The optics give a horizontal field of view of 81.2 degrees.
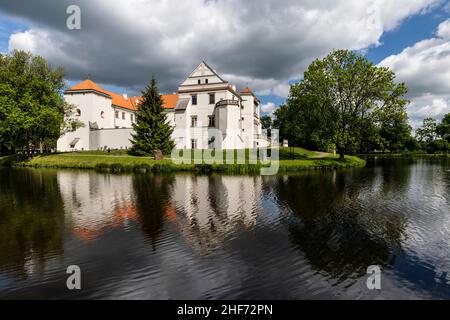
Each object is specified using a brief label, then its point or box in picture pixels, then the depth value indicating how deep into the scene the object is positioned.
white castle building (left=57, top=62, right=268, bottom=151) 47.56
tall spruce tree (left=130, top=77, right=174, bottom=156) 40.81
